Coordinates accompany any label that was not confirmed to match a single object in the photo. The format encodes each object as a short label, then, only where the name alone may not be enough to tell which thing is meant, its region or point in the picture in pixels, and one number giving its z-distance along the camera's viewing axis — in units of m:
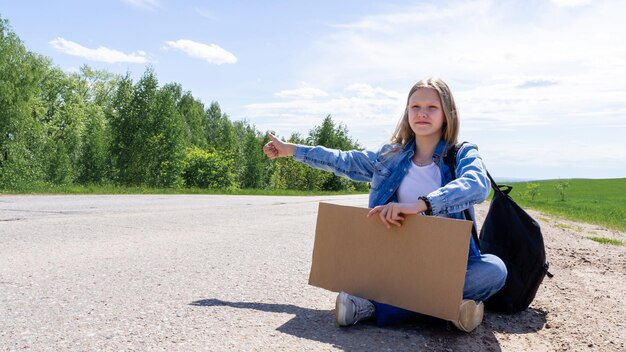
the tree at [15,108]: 24.62
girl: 2.61
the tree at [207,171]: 40.94
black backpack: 3.14
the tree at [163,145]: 36.28
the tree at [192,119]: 61.56
